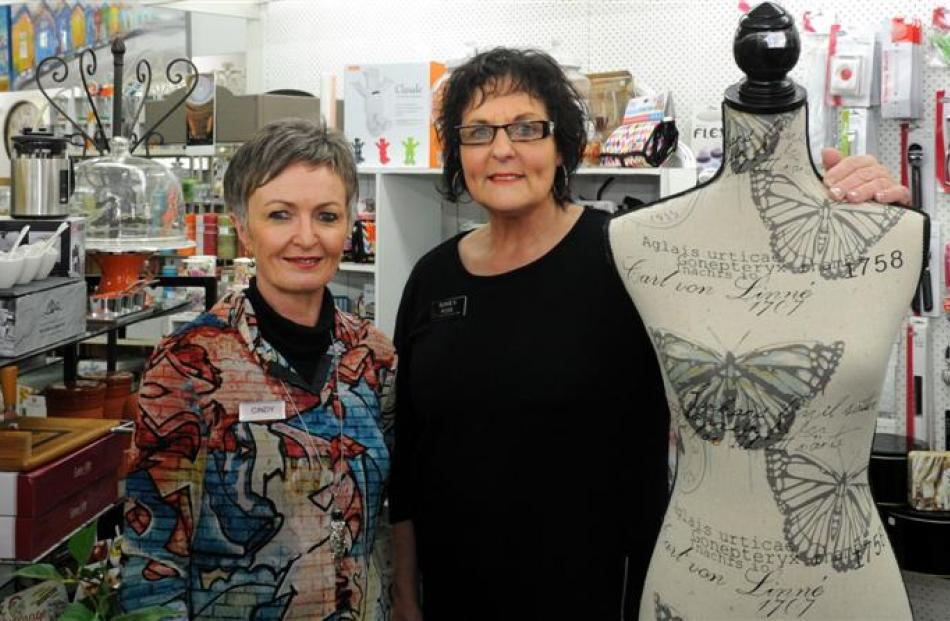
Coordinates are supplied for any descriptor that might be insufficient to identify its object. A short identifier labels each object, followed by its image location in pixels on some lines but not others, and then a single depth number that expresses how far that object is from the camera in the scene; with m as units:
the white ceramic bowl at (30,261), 1.86
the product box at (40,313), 1.77
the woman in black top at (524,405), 1.81
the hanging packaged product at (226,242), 4.80
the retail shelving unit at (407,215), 4.24
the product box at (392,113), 4.23
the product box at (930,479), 3.43
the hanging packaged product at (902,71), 3.55
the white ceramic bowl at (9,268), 1.78
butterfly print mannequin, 1.39
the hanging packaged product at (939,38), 3.57
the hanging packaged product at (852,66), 3.57
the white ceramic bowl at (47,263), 1.94
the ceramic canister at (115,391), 2.59
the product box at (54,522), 1.87
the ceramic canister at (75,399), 2.48
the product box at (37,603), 1.90
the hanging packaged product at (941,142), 3.60
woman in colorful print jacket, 1.53
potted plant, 1.47
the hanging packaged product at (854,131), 3.62
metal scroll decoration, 2.71
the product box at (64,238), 1.94
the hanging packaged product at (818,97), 3.67
